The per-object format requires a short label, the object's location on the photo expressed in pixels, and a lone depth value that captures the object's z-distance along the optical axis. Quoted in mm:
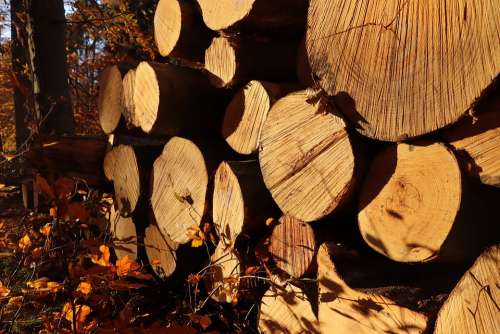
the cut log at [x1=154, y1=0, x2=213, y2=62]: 2322
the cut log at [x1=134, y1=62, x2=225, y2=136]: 2330
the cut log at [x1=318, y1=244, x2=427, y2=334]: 1416
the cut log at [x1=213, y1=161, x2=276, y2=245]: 1988
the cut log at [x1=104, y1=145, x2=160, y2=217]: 2617
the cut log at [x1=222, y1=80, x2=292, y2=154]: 2020
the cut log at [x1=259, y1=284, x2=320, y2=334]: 1854
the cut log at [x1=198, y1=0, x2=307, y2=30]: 1924
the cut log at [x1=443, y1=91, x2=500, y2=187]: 1314
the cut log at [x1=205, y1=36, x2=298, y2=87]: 2127
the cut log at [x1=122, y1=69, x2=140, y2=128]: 2537
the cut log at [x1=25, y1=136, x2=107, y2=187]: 2842
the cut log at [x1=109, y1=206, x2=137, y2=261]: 2755
